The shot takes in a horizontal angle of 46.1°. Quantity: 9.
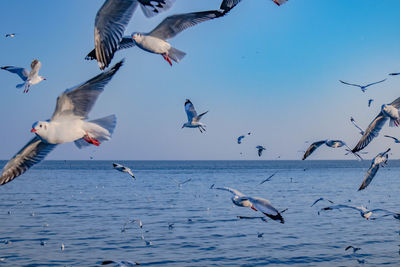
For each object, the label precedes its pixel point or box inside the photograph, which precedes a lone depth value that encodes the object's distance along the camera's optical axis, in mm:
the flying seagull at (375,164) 12047
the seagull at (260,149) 21000
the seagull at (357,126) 12057
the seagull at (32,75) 13985
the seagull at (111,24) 6625
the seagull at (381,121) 10945
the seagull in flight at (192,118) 15406
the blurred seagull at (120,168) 12074
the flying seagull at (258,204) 6933
